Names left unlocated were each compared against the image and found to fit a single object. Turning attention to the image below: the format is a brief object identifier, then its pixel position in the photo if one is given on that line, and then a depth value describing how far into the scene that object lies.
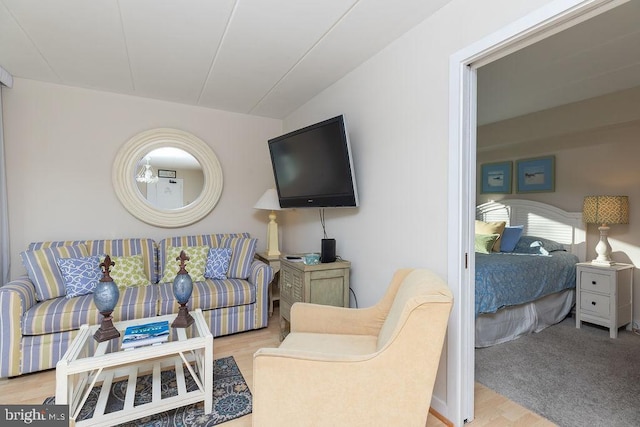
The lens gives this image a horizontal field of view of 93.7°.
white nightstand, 2.81
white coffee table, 1.49
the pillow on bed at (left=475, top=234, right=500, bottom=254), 3.58
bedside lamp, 2.91
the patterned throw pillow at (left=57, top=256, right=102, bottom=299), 2.40
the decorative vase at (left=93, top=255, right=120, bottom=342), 1.73
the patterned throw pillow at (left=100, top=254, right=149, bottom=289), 2.65
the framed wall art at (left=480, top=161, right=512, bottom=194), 4.19
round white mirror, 3.14
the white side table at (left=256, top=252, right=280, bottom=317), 3.35
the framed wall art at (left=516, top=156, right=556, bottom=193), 3.69
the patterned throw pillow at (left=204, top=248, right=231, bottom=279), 2.98
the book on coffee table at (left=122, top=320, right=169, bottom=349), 1.69
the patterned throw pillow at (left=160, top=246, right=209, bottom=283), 2.89
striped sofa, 2.06
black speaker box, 2.51
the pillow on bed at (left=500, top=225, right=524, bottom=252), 3.67
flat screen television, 2.28
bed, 2.53
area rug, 1.69
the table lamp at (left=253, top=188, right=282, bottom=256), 3.38
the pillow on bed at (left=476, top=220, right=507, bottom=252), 3.68
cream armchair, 1.21
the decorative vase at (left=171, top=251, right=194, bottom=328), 1.95
